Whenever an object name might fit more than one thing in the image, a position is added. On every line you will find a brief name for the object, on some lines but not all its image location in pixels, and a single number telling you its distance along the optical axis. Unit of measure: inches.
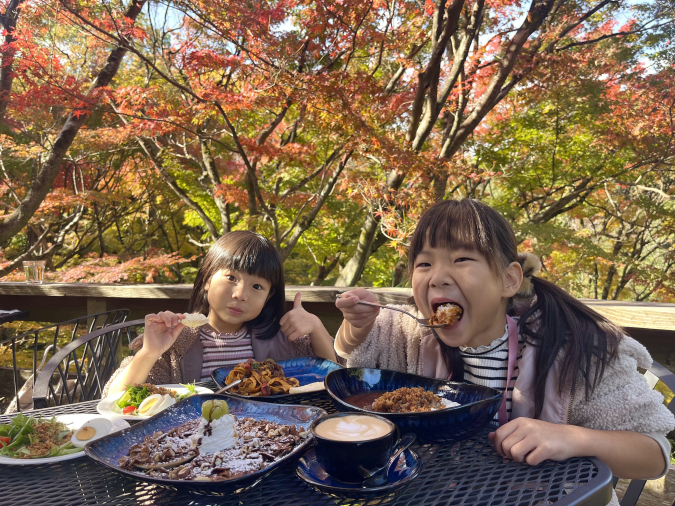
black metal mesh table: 33.6
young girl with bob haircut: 75.3
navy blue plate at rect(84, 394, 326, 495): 33.9
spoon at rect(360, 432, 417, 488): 35.0
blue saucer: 33.7
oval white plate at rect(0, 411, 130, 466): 39.6
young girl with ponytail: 43.9
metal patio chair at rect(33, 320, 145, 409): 62.4
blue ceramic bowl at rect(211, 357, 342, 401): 65.1
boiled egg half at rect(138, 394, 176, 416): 52.4
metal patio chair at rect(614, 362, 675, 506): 53.2
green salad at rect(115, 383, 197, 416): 53.5
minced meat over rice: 45.1
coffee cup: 33.9
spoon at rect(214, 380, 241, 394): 56.0
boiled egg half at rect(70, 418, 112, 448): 42.9
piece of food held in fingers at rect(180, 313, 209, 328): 64.6
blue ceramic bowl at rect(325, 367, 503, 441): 40.7
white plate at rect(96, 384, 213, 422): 51.5
